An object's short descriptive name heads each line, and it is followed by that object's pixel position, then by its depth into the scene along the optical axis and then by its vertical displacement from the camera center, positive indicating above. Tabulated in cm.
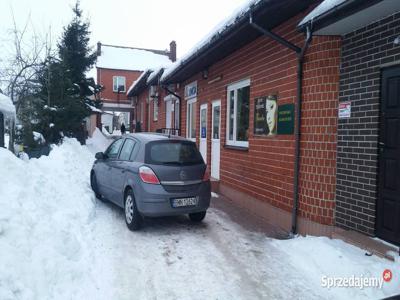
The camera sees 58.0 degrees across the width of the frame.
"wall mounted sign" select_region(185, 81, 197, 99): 1253 +159
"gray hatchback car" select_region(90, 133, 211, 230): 588 -78
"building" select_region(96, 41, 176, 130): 3934 +773
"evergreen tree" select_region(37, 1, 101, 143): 1395 +112
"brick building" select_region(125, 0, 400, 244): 466 +38
